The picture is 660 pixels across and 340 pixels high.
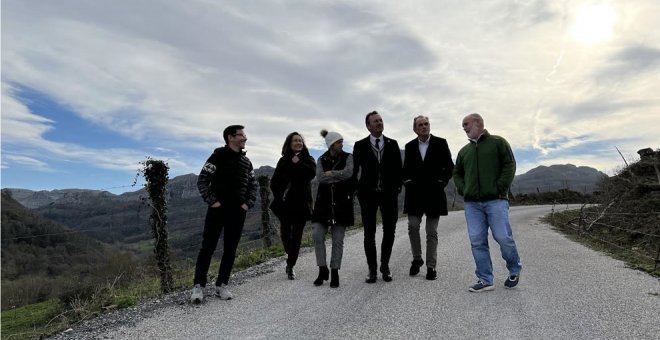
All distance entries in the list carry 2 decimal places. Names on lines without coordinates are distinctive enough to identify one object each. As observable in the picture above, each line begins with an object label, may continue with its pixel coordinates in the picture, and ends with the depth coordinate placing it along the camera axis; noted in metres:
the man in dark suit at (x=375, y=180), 5.71
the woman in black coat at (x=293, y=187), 6.26
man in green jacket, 5.16
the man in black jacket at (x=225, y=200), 5.39
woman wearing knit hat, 5.73
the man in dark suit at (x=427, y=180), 5.83
